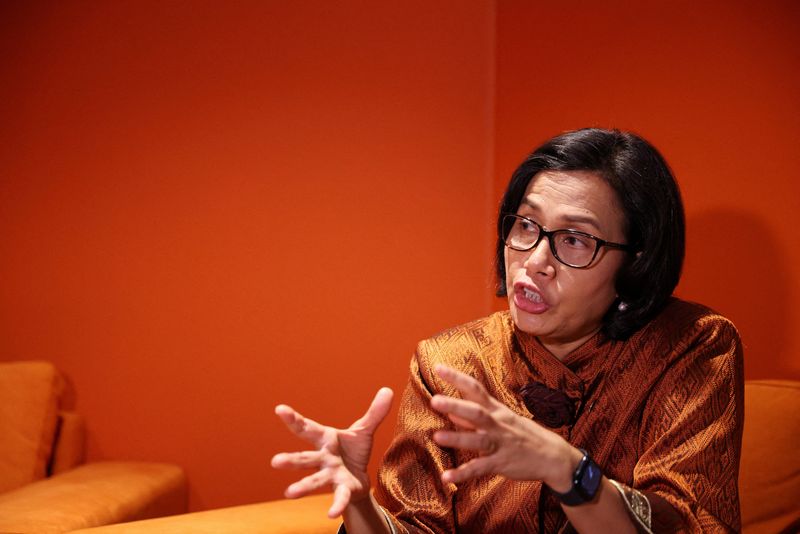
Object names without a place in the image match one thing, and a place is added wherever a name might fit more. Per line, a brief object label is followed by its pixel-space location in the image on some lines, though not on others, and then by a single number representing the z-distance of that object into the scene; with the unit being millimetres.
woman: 1478
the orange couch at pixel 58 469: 2195
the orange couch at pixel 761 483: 1863
